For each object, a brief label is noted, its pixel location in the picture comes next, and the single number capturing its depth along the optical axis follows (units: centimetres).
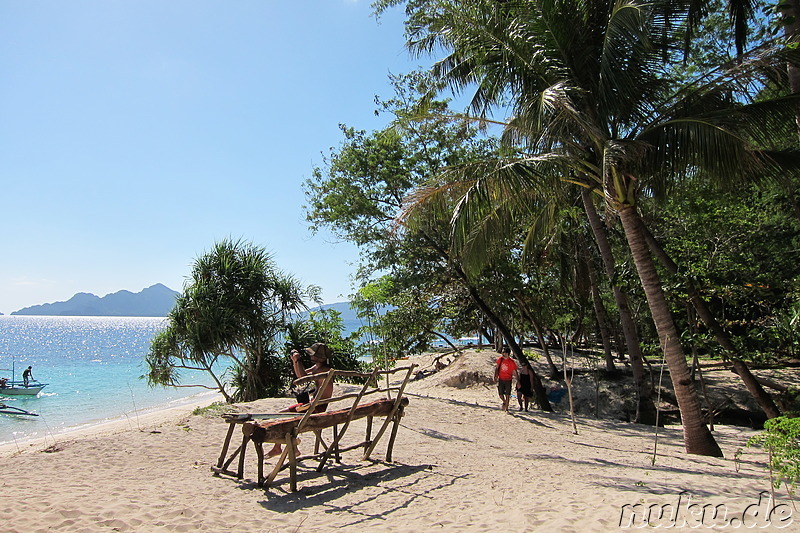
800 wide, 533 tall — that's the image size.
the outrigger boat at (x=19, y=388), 2625
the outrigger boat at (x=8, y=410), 1956
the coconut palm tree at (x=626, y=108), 782
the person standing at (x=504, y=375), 1323
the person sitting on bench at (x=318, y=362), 742
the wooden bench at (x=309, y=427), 616
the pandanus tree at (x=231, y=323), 1385
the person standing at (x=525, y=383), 1411
